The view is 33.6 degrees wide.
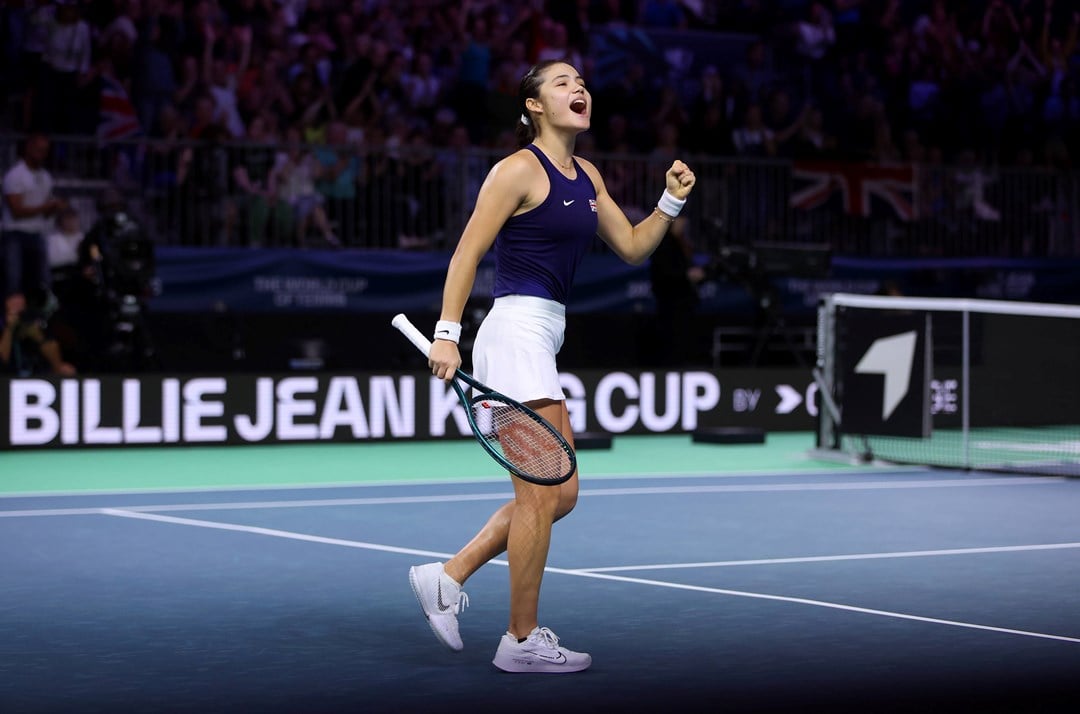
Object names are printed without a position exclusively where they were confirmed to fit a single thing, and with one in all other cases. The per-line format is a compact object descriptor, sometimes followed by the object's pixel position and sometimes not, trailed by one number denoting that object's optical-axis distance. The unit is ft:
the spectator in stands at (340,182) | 59.62
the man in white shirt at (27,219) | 53.72
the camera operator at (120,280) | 52.54
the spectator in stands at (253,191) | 58.34
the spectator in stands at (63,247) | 54.75
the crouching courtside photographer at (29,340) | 52.54
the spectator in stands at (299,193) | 58.75
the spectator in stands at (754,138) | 69.56
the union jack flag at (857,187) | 67.46
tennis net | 45.88
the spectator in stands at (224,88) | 60.23
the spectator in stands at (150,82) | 59.47
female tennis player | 19.98
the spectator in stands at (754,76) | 72.02
